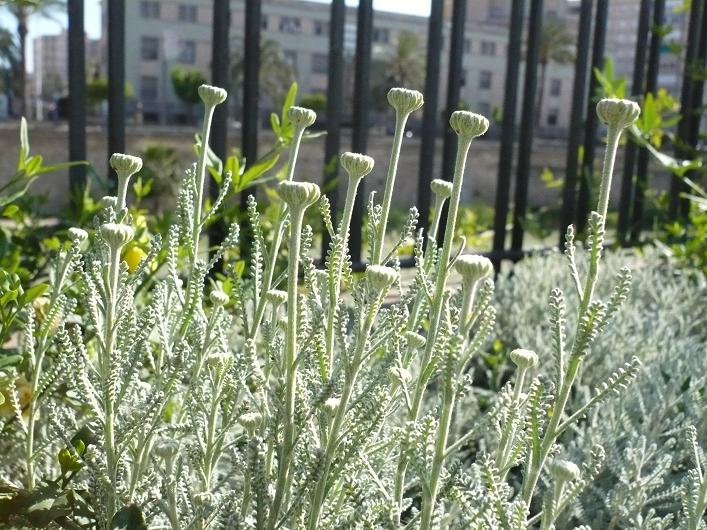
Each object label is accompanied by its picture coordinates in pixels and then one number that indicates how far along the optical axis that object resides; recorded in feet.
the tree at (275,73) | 118.01
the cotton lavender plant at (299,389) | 1.90
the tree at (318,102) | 101.47
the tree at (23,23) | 63.16
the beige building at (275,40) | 127.85
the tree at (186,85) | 108.72
